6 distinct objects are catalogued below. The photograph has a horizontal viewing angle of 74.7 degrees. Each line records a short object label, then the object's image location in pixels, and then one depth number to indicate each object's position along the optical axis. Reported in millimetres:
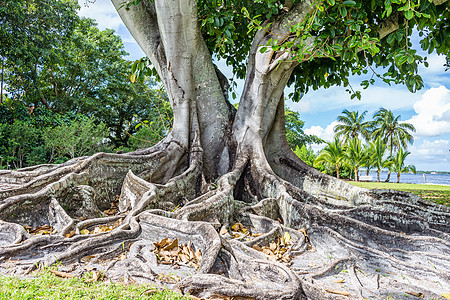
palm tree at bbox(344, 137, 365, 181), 30031
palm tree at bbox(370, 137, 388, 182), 31480
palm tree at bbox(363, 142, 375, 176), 30545
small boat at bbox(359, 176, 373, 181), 36722
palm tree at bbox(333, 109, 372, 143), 39969
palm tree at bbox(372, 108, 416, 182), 40000
